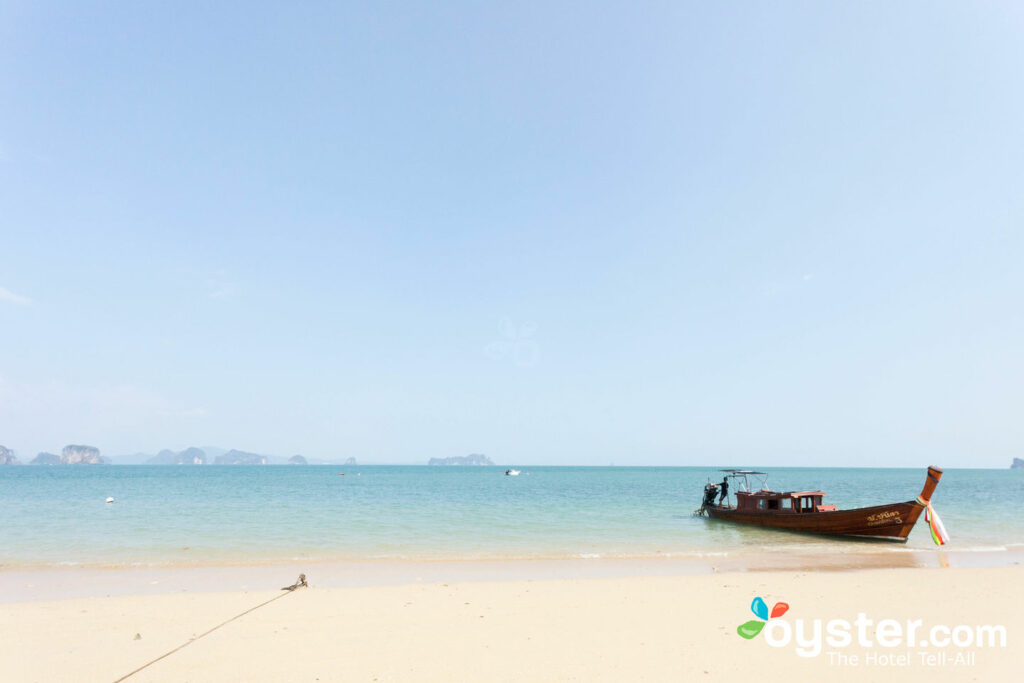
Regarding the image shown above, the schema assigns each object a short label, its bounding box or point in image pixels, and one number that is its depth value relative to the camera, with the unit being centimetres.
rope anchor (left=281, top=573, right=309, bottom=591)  1287
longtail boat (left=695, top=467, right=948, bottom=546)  2209
